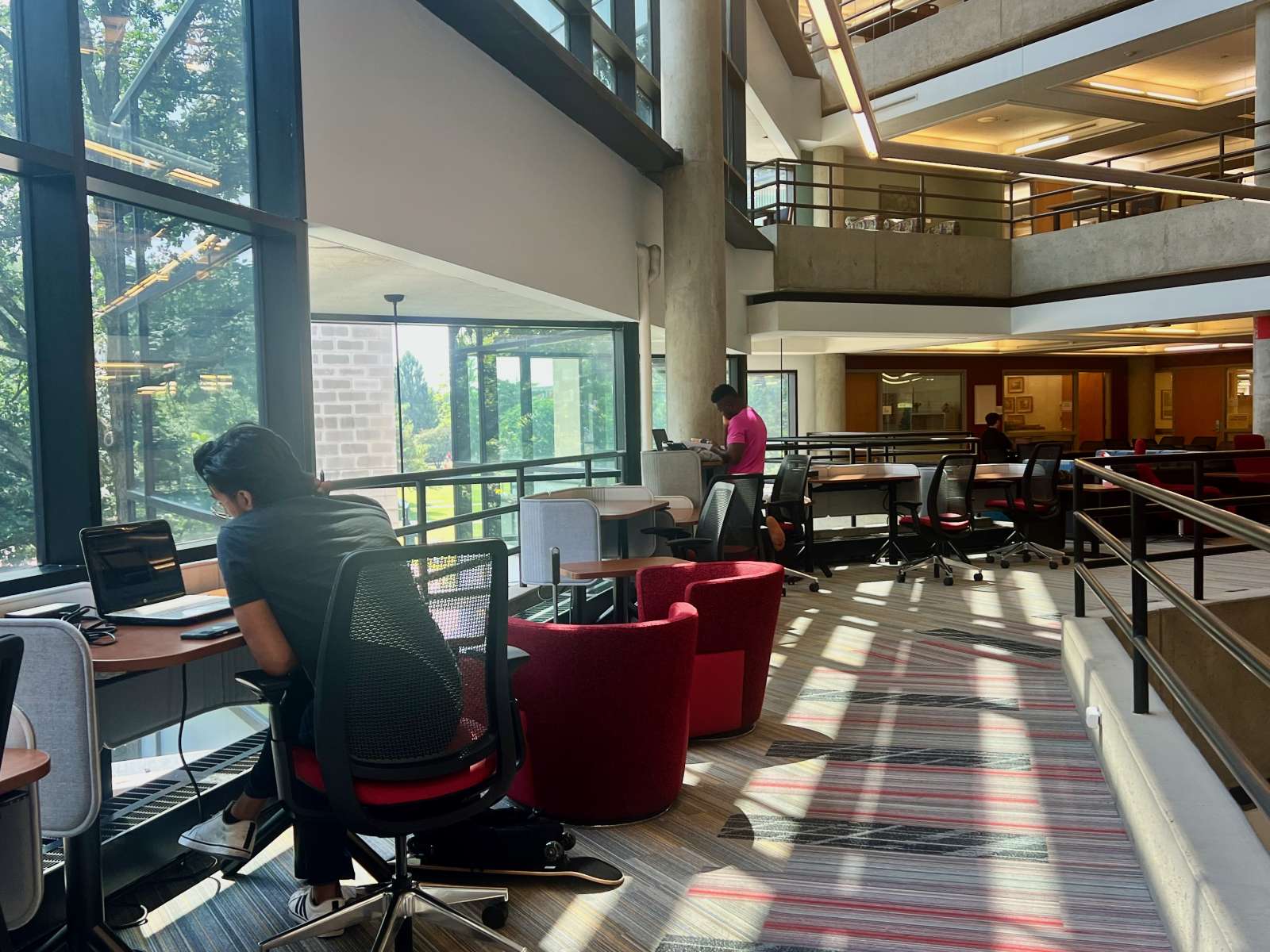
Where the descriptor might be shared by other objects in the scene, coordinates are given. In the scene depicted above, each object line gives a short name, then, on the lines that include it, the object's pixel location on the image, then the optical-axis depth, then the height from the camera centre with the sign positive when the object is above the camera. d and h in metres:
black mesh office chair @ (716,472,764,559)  6.77 -0.67
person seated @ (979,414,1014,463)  13.79 -0.45
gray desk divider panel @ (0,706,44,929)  2.05 -0.84
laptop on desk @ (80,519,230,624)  3.02 -0.45
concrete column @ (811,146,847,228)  17.06 +4.00
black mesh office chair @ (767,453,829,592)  8.30 -0.68
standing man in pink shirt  7.87 -0.15
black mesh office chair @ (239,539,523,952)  2.35 -0.66
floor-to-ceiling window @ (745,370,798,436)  19.09 +0.35
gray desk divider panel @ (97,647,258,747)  3.29 -0.92
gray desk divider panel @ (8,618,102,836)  2.21 -0.61
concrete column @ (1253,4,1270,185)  11.64 +3.73
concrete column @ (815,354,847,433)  19.05 +0.44
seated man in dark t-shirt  2.54 -0.36
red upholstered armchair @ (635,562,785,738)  4.25 -0.88
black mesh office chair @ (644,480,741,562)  5.46 -0.62
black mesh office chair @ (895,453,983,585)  8.59 -0.81
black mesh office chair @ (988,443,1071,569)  9.12 -0.78
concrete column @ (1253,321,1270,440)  12.12 +0.41
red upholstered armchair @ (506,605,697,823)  3.34 -0.96
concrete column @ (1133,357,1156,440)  22.80 +0.33
